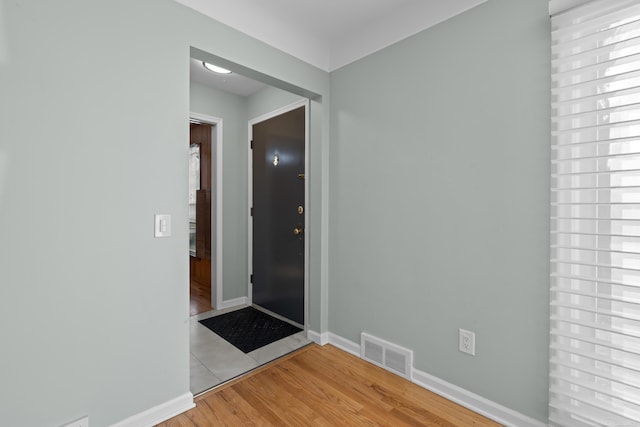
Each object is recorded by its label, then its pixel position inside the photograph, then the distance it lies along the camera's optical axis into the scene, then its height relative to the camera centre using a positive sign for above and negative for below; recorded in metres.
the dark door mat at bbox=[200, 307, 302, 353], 2.69 -1.15
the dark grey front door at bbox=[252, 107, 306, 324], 3.02 -0.03
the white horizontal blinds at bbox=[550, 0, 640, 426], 1.32 -0.01
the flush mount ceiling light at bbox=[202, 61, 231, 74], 2.88 +1.38
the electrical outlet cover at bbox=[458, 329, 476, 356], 1.82 -0.79
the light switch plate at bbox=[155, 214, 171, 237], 1.71 -0.08
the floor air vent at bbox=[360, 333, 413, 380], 2.13 -1.06
